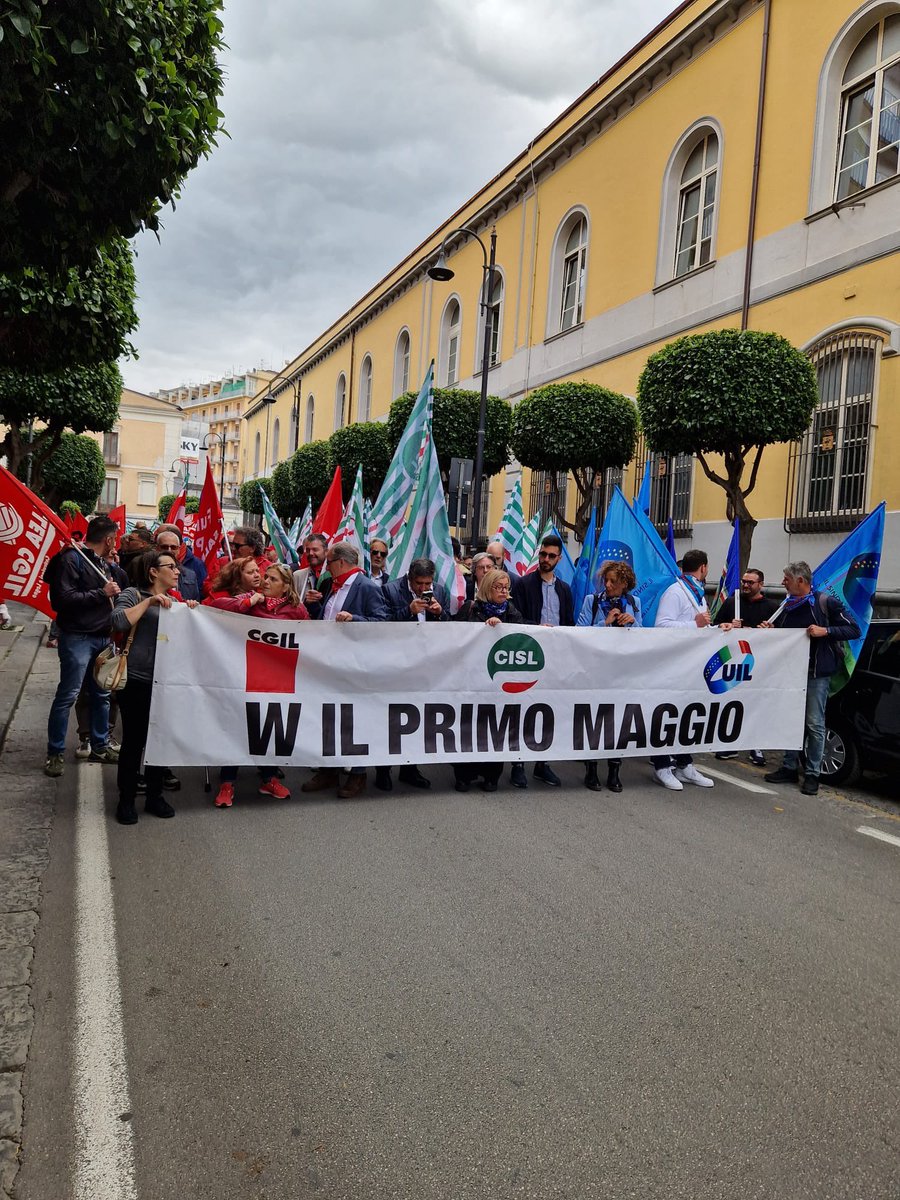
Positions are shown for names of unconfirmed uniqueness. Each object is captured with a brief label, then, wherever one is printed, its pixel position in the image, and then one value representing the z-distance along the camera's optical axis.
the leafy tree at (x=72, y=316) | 8.27
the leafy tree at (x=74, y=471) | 32.22
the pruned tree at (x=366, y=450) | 24.80
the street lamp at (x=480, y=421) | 16.03
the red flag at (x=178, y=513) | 13.17
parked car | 6.72
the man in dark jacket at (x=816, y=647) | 7.00
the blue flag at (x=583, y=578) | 9.49
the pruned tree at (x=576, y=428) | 14.91
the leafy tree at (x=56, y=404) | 16.09
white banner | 5.76
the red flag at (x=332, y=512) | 12.11
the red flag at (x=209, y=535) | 10.39
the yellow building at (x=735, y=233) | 12.34
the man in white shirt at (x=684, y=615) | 7.03
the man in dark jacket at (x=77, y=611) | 6.24
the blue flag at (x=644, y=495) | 9.51
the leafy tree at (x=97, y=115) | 4.44
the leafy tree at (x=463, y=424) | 19.27
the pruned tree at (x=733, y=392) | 10.77
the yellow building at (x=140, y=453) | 73.38
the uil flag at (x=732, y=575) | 7.49
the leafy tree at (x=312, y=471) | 30.67
